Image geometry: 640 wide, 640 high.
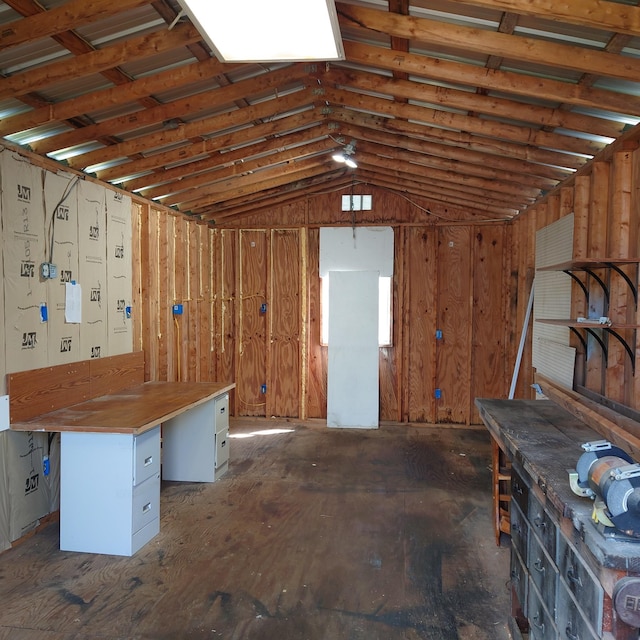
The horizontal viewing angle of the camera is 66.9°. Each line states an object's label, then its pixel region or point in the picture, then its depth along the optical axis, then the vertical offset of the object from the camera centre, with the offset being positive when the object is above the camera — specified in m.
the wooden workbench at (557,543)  1.28 -0.79
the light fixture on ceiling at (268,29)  1.92 +1.17
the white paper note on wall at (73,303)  3.68 -0.03
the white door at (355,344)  6.22 -0.59
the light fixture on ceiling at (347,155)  4.91 +1.49
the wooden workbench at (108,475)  3.07 -1.14
